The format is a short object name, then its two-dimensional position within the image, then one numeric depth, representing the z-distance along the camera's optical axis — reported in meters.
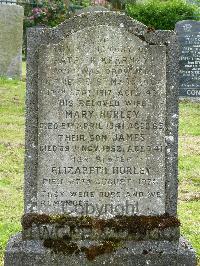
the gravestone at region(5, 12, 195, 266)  4.93
